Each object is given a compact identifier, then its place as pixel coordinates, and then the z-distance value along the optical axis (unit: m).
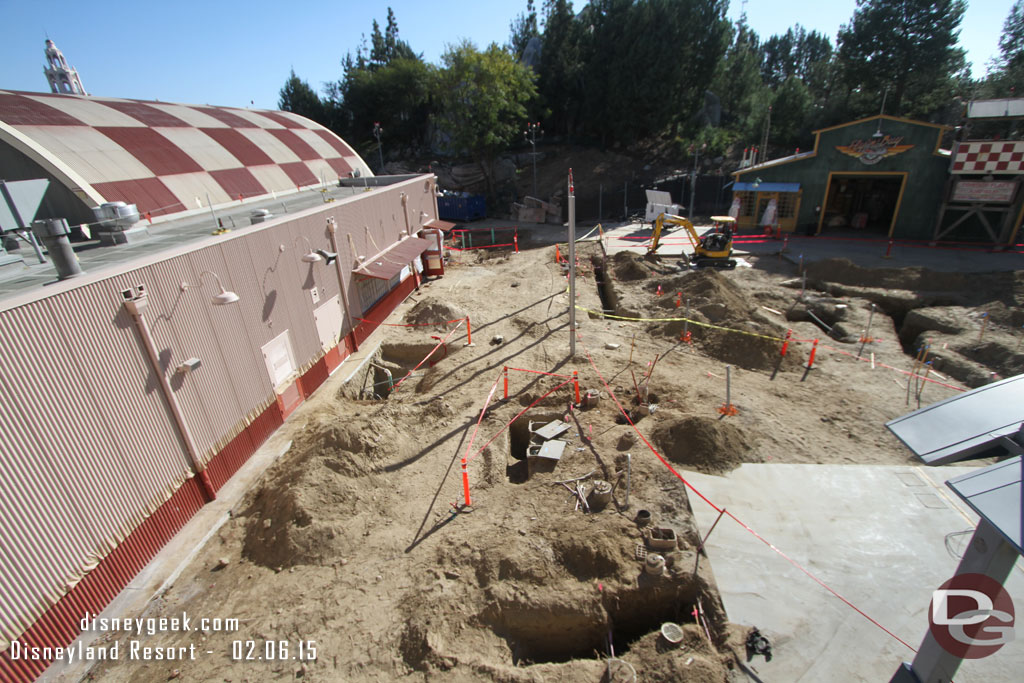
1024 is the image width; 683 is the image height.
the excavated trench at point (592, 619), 6.95
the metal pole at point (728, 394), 10.45
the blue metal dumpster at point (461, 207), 38.09
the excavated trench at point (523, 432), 11.22
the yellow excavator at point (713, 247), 22.09
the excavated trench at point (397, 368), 14.37
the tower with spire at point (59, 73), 38.72
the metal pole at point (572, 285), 12.35
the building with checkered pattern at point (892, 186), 22.64
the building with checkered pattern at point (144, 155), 12.26
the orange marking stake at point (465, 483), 8.72
